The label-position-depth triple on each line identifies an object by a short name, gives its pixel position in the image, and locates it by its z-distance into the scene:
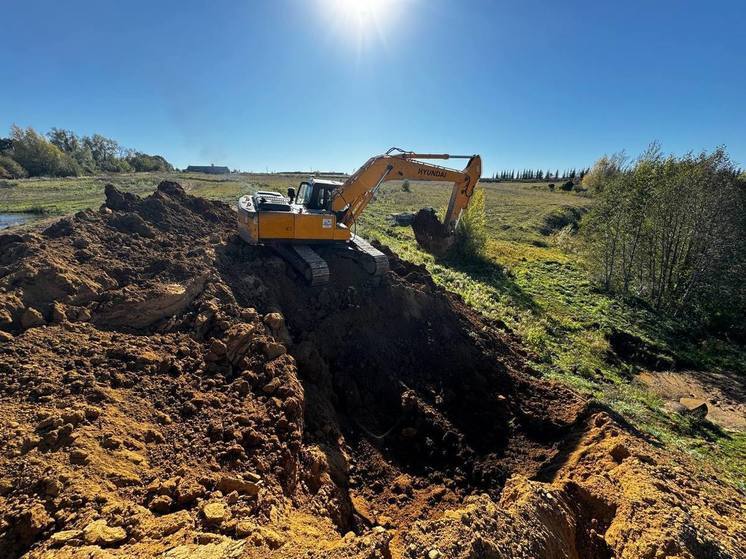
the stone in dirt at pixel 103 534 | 2.77
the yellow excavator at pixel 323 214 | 9.09
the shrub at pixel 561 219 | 30.27
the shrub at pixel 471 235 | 18.53
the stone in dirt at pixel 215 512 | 3.22
